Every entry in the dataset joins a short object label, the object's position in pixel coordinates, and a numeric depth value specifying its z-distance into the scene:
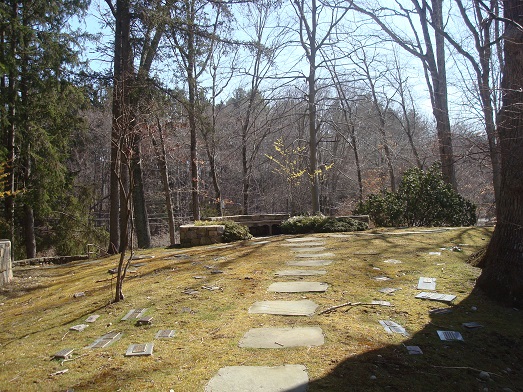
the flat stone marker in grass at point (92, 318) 3.70
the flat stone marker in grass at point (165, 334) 3.14
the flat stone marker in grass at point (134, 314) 3.66
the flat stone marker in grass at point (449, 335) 3.14
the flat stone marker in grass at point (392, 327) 3.22
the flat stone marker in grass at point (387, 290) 4.24
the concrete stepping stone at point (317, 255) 6.12
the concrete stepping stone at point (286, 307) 3.57
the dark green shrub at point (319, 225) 9.95
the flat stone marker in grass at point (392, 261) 5.61
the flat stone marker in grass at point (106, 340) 3.06
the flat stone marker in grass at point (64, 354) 2.85
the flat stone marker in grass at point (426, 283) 4.41
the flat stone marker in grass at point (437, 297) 4.02
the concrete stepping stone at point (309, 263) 5.55
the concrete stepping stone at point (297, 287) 4.29
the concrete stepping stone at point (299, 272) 5.02
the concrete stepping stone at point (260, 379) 2.29
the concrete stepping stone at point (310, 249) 6.75
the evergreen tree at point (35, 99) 11.78
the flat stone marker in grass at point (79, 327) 3.48
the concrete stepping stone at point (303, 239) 8.19
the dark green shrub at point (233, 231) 8.99
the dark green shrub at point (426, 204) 10.62
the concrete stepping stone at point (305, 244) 7.40
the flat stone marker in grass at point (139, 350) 2.82
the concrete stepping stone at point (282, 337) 2.91
